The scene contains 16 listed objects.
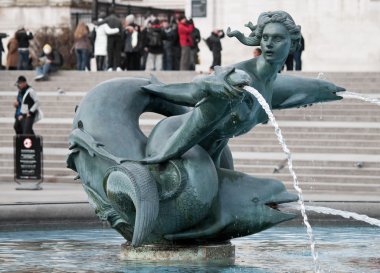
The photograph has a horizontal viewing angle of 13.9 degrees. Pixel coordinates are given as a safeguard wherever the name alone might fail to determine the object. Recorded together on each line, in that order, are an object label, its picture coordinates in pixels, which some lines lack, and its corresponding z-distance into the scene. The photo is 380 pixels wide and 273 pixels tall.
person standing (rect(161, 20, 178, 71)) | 36.19
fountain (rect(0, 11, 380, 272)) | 12.34
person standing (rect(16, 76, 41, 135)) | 26.15
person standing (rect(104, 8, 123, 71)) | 35.62
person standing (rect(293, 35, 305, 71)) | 34.00
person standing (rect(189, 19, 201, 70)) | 35.66
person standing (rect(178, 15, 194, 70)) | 35.47
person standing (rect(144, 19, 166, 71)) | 36.38
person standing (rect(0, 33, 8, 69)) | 40.15
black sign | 22.48
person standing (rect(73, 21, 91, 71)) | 36.30
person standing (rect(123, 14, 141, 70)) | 35.50
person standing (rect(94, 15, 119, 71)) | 35.69
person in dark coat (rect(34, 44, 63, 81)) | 33.50
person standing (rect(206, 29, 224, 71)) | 36.31
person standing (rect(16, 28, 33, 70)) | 37.66
